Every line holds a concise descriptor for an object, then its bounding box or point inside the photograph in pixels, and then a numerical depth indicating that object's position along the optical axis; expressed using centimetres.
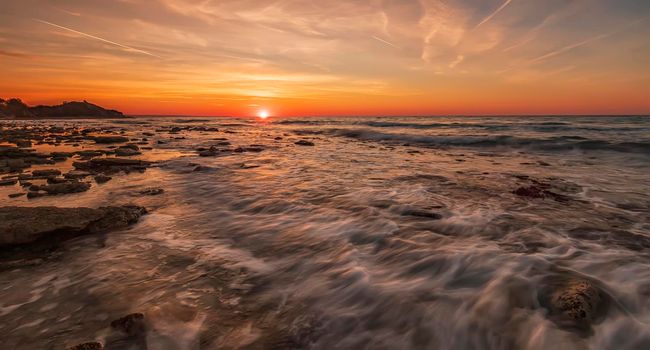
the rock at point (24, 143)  1970
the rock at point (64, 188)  866
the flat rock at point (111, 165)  1235
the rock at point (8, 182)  959
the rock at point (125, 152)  1674
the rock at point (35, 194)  823
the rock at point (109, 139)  2319
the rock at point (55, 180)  955
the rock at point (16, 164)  1204
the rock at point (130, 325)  325
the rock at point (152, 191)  891
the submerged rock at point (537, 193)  841
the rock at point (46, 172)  1071
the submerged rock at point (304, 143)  2467
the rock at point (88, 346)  281
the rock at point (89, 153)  1583
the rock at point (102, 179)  1017
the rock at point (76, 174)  1045
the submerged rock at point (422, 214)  683
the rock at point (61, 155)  1518
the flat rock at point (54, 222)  504
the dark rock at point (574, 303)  334
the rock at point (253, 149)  2054
